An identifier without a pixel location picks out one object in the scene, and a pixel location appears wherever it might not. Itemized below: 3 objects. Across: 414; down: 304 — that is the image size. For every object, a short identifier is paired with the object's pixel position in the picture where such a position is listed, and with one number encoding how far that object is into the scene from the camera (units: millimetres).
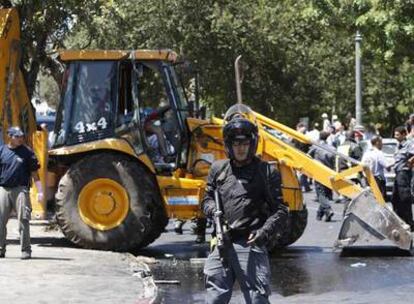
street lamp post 35584
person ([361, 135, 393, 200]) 18562
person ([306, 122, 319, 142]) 31250
